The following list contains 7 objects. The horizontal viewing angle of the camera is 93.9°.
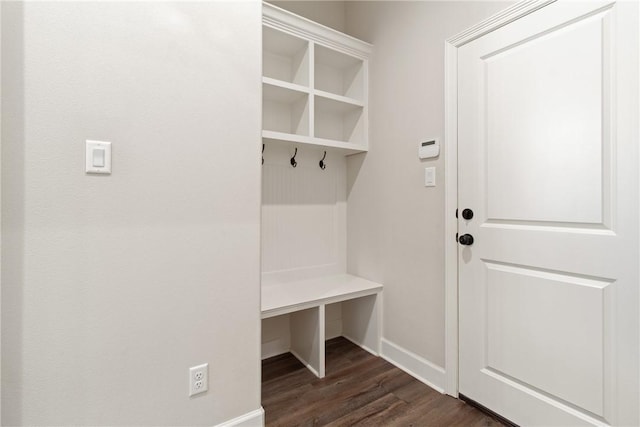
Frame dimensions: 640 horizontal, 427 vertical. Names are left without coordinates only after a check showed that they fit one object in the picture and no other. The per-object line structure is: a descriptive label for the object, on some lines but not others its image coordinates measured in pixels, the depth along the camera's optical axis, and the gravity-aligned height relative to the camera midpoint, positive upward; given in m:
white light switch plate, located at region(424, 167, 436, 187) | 1.80 +0.23
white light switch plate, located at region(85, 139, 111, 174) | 1.09 +0.21
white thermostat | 1.77 +0.40
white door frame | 1.69 +0.03
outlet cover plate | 1.29 -0.72
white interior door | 1.15 -0.01
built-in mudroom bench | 1.98 +0.22
